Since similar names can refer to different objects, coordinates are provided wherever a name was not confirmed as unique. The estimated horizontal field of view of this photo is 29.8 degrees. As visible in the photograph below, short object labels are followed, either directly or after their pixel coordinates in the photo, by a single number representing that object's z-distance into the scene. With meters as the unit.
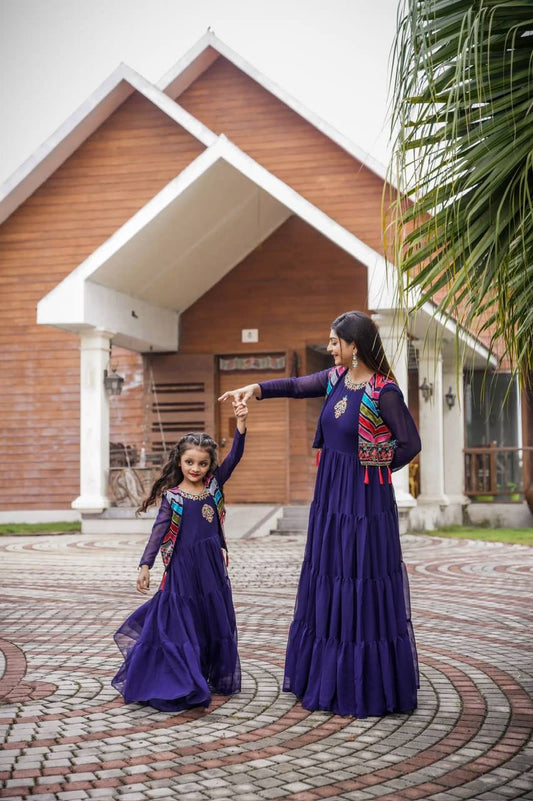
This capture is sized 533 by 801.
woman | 4.48
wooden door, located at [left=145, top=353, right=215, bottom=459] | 17.58
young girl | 4.62
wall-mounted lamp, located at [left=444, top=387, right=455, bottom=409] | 18.08
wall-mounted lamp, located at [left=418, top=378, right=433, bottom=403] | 16.09
